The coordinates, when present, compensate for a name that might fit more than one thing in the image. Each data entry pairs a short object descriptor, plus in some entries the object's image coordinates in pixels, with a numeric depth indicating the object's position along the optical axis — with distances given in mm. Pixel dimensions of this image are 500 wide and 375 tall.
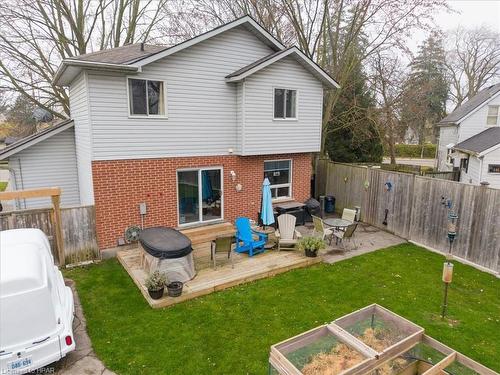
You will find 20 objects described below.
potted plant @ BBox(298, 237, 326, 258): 9336
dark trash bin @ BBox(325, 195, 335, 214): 14961
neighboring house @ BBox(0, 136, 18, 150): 20075
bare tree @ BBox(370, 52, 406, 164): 19188
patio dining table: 10594
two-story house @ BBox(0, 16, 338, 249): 9141
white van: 4406
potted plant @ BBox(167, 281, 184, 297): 7069
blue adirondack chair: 9470
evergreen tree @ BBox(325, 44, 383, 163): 18781
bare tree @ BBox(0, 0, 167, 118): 15031
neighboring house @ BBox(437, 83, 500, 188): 17656
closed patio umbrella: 10195
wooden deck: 7430
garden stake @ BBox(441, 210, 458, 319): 6395
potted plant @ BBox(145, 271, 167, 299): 6895
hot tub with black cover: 7289
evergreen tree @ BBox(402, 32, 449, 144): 41125
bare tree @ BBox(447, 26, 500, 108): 37844
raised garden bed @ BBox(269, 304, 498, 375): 4160
